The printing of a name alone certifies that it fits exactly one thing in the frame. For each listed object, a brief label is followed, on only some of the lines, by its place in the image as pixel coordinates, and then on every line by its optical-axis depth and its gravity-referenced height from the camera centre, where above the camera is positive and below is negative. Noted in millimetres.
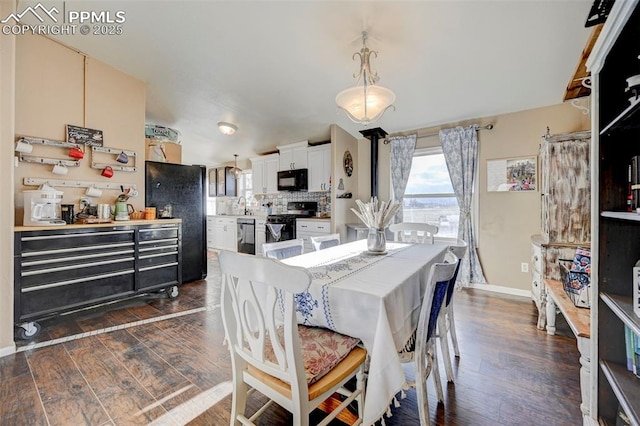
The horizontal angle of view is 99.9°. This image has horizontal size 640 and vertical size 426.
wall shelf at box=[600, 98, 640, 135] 921 +356
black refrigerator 3621 +177
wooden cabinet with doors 2295 +104
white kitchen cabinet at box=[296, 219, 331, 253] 4520 -275
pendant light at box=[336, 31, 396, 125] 2068 +886
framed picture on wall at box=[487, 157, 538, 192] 3333 +492
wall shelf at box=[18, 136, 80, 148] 2522 +700
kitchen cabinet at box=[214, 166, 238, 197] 6820 +787
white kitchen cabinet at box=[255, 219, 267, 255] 5371 -409
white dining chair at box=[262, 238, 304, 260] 1989 -287
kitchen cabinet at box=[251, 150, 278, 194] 5639 +865
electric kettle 3025 +22
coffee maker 2355 +54
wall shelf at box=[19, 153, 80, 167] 2536 +523
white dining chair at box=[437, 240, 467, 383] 1603 -662
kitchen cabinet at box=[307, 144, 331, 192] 4742 +836
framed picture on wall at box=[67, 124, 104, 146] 2822 +842
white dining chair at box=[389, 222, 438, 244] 2844 -184
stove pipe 4258 +968
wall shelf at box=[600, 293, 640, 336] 937 -370
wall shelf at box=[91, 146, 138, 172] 3029 +668
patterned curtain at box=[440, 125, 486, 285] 3633 +385
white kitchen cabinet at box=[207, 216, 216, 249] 6921 -492
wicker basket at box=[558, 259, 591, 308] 1821 -529
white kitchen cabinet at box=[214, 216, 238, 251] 6367 -503
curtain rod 3541 +1158
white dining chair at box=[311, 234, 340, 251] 2486 -281
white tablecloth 1108 -448
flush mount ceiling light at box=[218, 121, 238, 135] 4363 +1402
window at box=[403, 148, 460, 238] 3949 +272
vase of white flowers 2061 -65
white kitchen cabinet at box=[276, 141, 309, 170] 5098 +1118
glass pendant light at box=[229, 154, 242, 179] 6236 +1012
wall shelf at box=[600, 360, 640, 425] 938 -668
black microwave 5000 +626
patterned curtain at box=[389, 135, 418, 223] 4152 +797
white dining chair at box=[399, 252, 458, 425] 1250 -565
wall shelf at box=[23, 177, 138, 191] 2591 +320
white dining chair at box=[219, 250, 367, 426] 958 -605
